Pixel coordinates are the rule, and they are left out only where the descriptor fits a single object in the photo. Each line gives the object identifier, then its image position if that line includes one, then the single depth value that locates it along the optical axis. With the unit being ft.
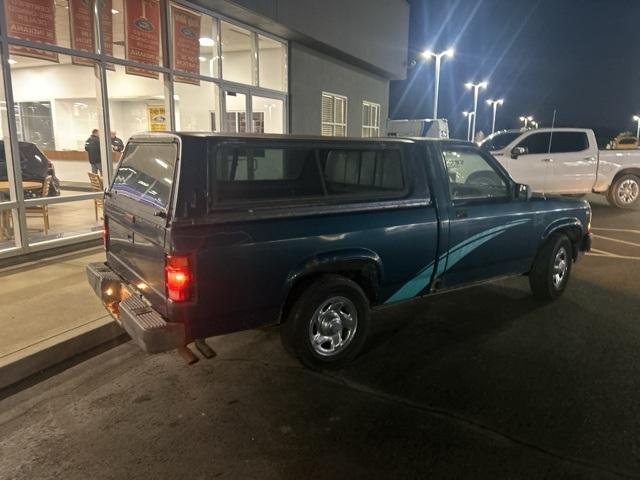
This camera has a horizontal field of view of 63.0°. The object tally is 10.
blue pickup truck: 11.24
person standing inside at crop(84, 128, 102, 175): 32.57
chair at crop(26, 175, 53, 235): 25.59
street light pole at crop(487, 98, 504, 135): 210.18
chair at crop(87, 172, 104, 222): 29.58
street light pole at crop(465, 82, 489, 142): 123.38
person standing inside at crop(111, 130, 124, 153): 37.11
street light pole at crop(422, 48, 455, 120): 71.46
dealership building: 24.53
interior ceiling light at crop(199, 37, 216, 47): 35.27
